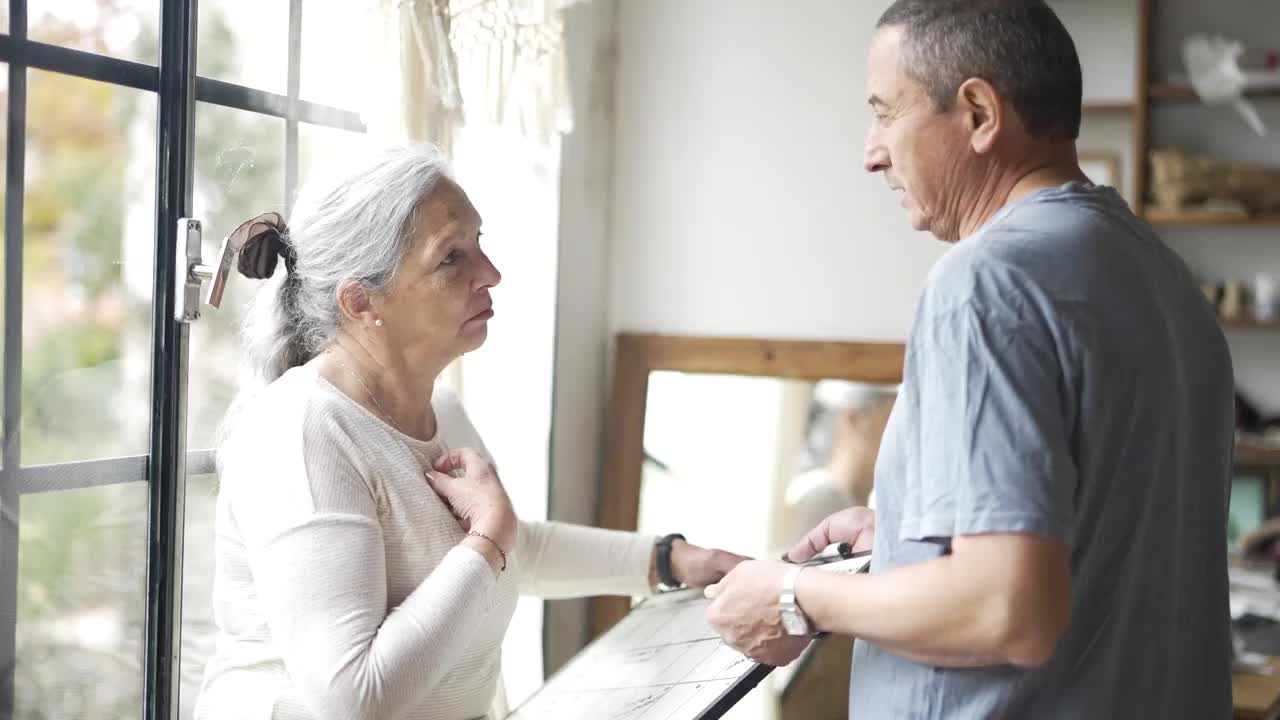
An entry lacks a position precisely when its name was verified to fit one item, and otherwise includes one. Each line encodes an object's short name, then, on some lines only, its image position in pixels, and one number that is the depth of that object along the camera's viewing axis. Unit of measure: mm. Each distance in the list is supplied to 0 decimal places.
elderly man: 1075
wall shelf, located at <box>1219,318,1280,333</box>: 3803
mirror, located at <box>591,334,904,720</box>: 3291
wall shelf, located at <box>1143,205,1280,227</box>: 3764
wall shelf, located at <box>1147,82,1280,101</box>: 3781
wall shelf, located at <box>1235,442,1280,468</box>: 3768
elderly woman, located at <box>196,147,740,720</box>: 1462
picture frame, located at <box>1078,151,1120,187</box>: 3787
